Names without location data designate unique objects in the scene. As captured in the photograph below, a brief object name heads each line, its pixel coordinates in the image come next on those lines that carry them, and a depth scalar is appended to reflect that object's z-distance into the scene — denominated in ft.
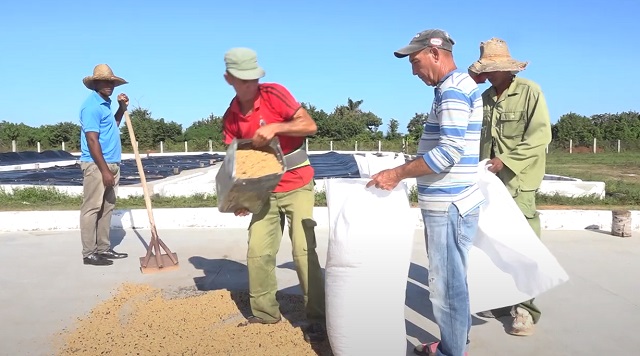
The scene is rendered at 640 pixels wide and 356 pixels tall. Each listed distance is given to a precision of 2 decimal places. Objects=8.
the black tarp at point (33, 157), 61.11
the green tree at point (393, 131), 130.79
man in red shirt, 10.33
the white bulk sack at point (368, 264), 8.54
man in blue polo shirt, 15.85
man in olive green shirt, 11.26
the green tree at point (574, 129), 120.78
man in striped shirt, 8.05
